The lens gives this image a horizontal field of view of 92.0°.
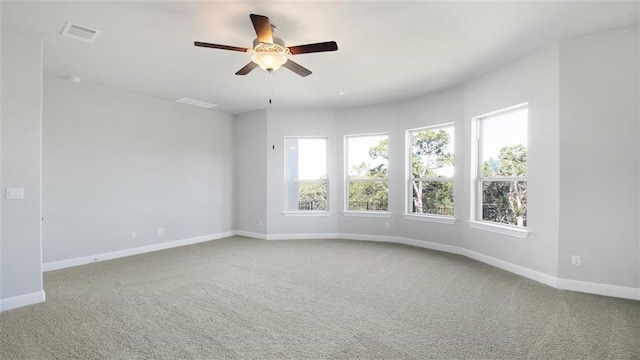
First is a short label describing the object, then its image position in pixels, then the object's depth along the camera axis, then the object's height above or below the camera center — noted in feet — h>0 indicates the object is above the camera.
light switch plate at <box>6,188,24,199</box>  9.77 -0.48
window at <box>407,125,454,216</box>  17.37 +0.42
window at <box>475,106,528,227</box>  13.37 +0.46
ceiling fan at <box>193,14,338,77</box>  8.47 +3.80
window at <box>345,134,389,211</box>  20.13 +0.33
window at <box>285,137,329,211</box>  21.47 +0.13
